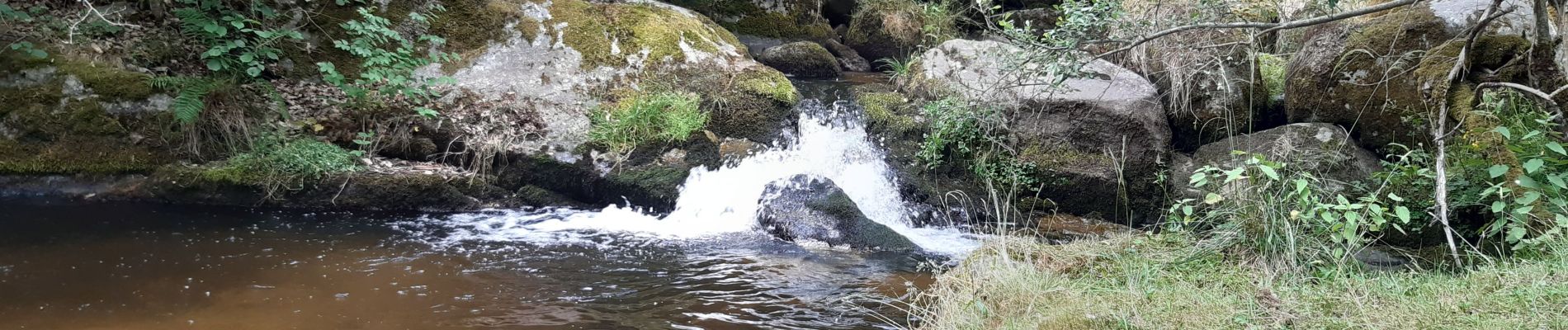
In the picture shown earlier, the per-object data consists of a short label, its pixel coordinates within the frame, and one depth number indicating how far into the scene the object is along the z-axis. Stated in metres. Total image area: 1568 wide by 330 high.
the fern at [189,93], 5.76
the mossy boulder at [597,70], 7.21
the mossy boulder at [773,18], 11.11
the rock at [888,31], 10.87
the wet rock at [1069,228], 6.06
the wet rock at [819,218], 5.71
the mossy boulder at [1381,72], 4.86
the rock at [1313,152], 5.15
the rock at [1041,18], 10.91
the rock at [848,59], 10.75
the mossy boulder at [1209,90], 6.36
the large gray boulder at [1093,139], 6.49
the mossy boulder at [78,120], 5.79
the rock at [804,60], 9.79
